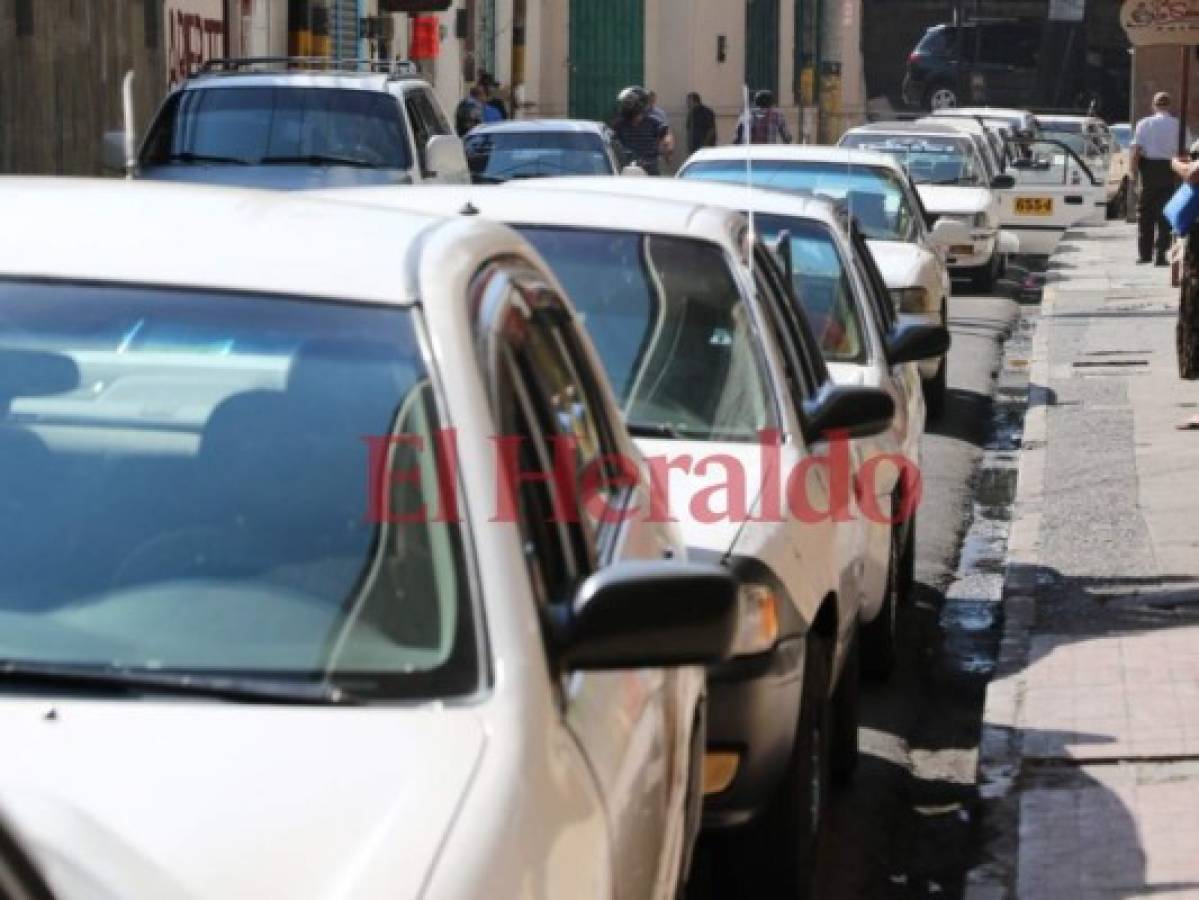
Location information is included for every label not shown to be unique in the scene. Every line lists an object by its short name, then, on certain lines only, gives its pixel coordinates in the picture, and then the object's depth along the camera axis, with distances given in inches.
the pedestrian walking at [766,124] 1411.2
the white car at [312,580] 134.6
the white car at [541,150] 928.9
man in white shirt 1161.4
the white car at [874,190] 679.7
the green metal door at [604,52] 2030.0
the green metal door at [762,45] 2231.8
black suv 2516.0
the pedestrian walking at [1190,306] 649.0
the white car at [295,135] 709.3
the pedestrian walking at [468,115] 1300.4
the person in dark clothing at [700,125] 1850.4
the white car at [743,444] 244.5
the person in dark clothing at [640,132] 1142.3
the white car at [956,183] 1032.2
